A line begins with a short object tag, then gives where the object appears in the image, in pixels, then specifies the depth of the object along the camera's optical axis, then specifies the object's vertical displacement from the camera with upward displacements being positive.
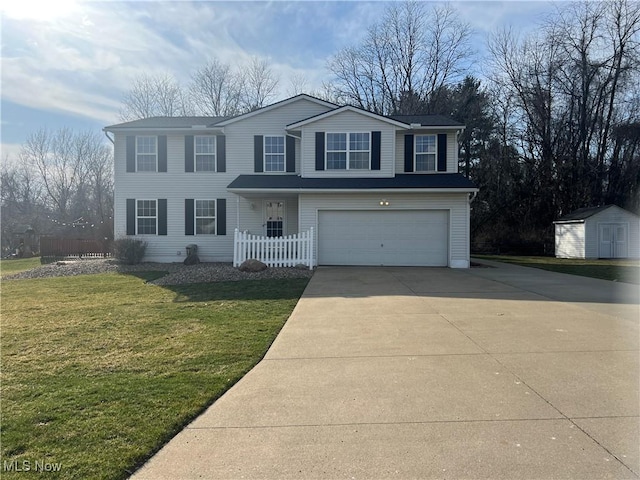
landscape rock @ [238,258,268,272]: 12.78 -1.11
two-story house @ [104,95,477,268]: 15.24 +1.96
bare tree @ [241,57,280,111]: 35.50 +11.91
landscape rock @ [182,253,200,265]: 16.36 -1.16
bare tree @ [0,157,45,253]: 40.28 +3.97
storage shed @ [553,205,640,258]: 23.53 -0.07
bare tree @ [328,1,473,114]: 33.88 +13.44
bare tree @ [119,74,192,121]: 36.25 +11.37
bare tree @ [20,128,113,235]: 42.41 +5.24
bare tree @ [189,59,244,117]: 35.78 +12.27
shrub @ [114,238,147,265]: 16.17 -0.78
